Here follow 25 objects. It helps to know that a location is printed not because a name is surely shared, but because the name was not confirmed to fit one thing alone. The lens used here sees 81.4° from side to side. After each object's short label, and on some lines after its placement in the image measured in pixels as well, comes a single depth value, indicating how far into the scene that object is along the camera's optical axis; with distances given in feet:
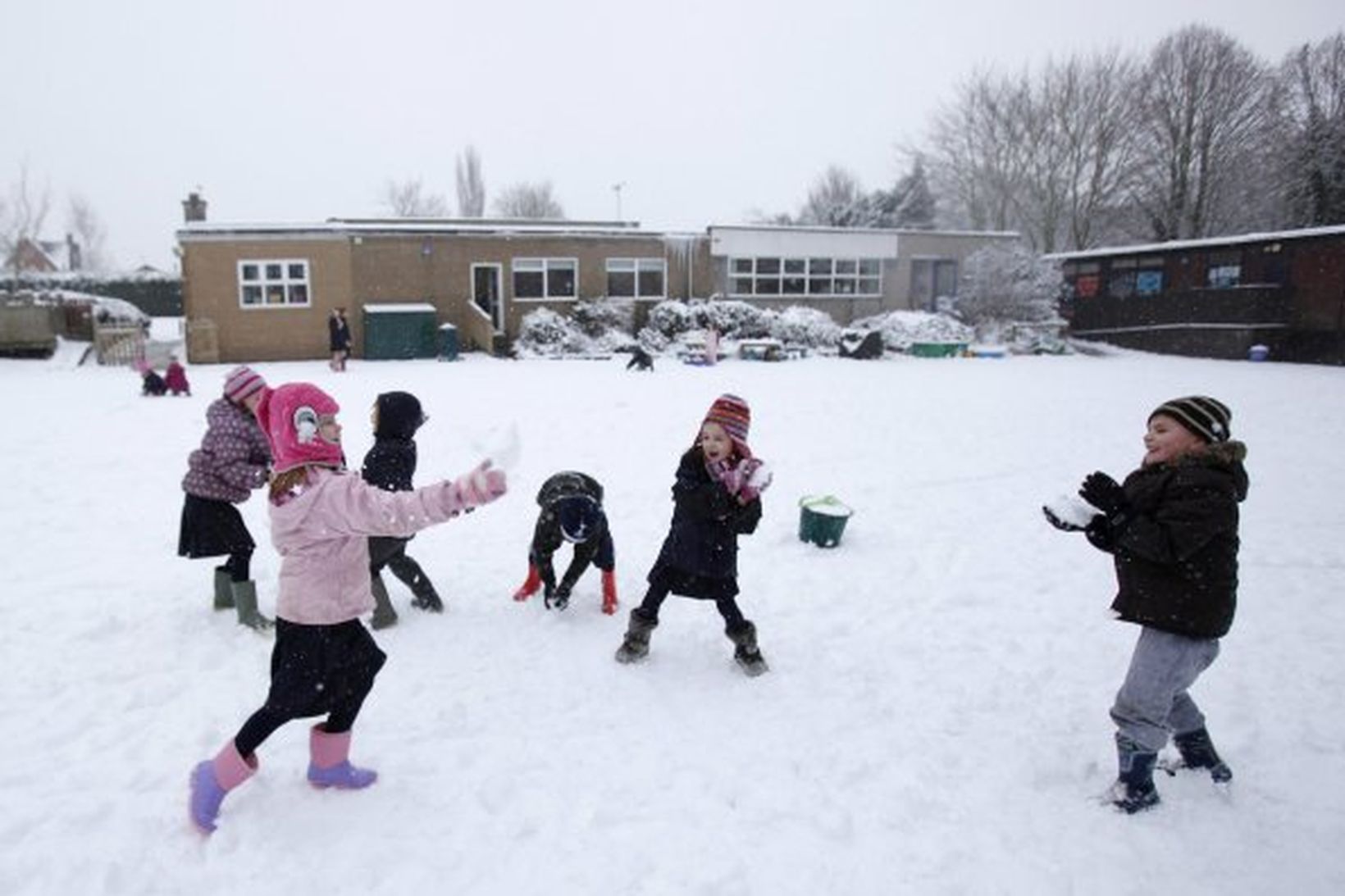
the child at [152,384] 45.19
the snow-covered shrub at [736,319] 78.79
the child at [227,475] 14.87
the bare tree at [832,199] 153.48
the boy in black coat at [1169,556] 9.39
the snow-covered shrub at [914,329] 80.28
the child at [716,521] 13.24
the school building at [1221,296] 69.31
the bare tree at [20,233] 103.09
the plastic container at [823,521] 20.85
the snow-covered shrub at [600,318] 79.15
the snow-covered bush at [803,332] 78.59
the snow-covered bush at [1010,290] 88.69
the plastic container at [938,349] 76.59
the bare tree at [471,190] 178.91
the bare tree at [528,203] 207.51
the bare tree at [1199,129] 111.96
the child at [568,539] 16.12
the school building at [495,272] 70.33
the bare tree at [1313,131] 103.55
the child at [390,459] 14.80
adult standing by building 61.05
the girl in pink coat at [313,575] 9.70
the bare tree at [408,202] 201.87
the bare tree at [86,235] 197.98
